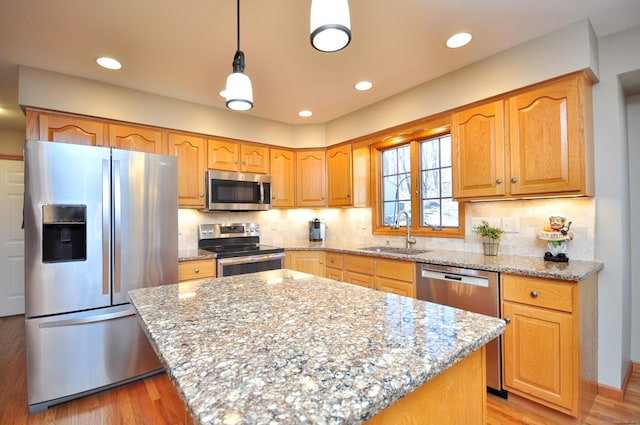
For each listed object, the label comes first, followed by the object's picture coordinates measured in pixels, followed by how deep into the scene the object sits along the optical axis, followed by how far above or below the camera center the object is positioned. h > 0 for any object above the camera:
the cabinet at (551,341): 1.73 -0.78
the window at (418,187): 2.91 +0.27
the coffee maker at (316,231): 4.10 -0.24
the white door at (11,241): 3.92 -0.32
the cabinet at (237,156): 3.35 +0.67
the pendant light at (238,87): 1.48 +0.62
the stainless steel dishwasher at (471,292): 2.02 -0.58
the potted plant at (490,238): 2.41 -0.21
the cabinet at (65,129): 2.45 +0.73
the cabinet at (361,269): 2.56 -0.56
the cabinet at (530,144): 1.95 +0.47
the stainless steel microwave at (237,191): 3.25 +0.26
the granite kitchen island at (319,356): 0.55 -0.34
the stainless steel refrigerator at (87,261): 2.00 -0.33
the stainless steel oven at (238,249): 3.00 -0.38
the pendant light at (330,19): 0.95 +0.61
